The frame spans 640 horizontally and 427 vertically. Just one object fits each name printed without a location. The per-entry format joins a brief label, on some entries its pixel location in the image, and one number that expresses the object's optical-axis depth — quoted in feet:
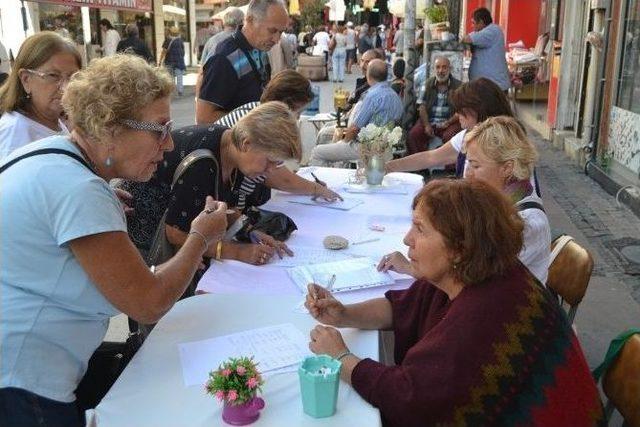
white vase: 12.94
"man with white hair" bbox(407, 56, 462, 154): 24.47
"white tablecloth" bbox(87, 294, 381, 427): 4.93
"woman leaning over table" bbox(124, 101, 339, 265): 8.35
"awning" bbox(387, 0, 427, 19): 49.48
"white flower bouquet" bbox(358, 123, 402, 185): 12.65
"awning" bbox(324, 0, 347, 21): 74.55
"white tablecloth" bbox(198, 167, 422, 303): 7.68
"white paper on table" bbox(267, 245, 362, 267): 8.46
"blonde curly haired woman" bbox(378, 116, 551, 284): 7.72
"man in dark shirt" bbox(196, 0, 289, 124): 13.41
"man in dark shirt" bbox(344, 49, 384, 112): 28.40
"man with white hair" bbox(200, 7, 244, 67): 22.61
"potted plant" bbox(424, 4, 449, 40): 32.86
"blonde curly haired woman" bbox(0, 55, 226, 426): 4.78
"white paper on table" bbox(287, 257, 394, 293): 7.63
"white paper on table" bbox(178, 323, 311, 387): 5.62
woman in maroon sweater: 4.77
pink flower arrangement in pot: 4.71
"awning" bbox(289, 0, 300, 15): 64.90
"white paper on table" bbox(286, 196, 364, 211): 11.45
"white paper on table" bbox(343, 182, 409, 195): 12.61
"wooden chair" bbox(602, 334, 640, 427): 5.68
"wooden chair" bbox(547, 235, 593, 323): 8.11
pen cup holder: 4.81
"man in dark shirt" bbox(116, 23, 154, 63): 42.50
